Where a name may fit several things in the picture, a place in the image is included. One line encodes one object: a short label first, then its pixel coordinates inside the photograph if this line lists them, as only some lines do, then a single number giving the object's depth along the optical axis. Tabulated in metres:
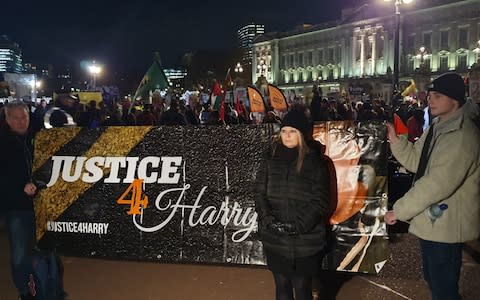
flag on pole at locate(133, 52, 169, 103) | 12.05
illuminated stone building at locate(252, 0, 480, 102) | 78.19
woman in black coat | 3.58
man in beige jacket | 3.22
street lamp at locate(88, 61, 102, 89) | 34.16
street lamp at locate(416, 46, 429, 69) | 76.88
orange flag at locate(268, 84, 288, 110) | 12.14
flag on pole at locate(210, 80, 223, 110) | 15.91
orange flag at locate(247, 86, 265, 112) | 12.29
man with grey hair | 4.43
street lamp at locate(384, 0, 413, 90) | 16.57
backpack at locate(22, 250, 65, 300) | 4.51
